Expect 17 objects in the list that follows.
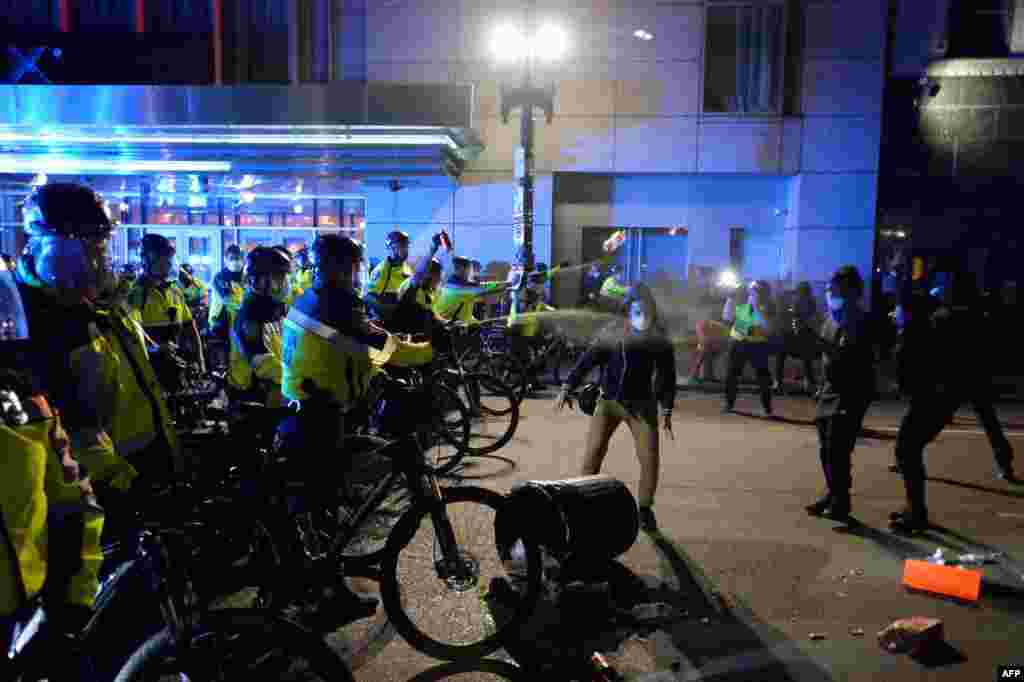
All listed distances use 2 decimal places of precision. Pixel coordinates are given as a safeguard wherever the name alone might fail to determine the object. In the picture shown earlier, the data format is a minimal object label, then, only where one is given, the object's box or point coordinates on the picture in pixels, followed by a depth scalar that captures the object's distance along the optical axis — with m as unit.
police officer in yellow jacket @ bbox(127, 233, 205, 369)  8.16
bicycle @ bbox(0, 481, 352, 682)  2.08
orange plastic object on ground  4.69
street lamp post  13.23
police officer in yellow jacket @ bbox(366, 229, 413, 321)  9.71
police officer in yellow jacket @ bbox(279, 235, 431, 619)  4.32
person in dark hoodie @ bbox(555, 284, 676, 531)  5.80
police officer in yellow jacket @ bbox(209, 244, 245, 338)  8.88
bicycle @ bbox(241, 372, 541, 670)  4.00
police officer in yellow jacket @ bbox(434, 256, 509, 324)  9.99
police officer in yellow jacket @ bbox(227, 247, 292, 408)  5.69
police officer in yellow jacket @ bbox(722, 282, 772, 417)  10.84
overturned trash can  4.53
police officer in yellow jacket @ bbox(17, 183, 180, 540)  2.47
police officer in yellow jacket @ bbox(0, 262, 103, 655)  1.77
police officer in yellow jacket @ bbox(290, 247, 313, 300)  12.08
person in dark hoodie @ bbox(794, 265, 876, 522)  6.03
